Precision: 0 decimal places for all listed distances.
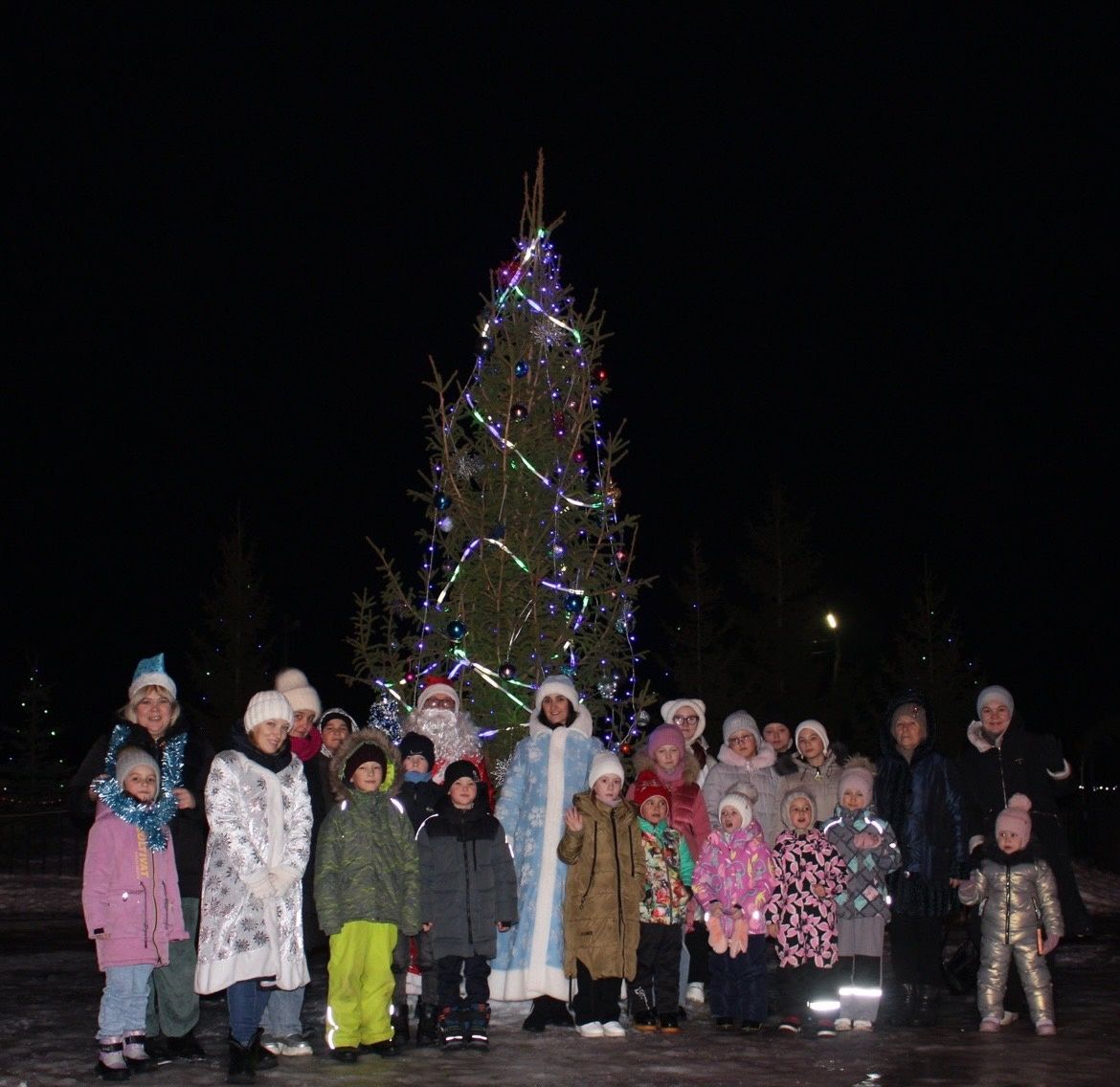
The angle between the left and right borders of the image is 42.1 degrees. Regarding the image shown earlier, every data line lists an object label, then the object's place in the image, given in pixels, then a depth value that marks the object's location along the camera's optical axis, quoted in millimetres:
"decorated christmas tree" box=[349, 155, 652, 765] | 11484
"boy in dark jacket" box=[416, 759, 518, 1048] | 8602
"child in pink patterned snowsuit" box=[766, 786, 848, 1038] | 9008
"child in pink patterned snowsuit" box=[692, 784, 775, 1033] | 8984
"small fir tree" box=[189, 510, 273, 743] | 36844
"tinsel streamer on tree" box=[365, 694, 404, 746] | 10531
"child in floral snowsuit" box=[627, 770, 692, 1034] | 8922
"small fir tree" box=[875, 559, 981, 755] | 35656
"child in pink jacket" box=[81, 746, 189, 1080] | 7504
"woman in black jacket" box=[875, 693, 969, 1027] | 9062
